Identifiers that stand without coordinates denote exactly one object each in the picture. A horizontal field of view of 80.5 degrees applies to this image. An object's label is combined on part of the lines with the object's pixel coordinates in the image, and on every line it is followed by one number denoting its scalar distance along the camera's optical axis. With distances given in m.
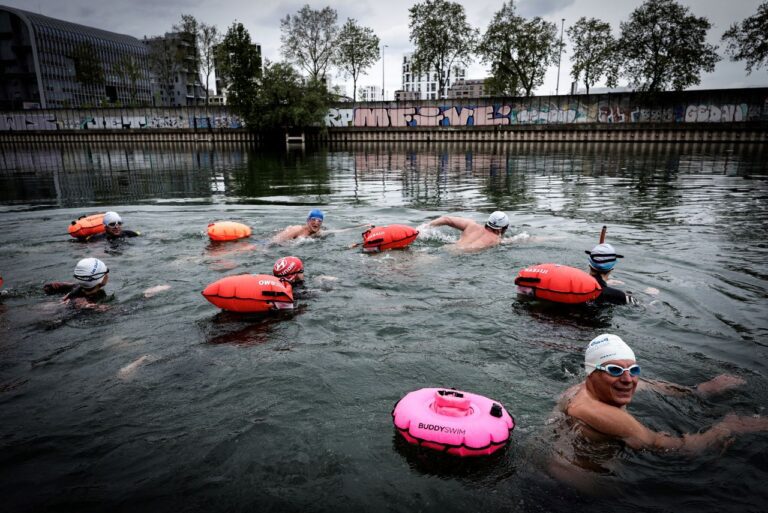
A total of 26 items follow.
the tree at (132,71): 75.16
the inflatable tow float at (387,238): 10.07
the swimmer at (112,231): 11.16
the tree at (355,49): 62.81
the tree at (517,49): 55.75
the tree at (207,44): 64.14
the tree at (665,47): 47.28
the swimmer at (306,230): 10.97
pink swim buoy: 3.70
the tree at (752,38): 44.12
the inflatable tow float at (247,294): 6.66
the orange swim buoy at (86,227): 11.52
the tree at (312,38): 61.34
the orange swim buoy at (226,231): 10.97
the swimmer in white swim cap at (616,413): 4.04
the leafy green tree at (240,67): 54.69
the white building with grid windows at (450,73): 63.94
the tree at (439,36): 60.91
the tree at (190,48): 64.25
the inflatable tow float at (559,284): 6.87
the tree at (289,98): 53.72
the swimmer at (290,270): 7.58
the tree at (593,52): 51.72
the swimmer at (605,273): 7.12
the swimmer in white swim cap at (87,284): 7.27
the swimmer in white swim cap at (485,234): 10.30
